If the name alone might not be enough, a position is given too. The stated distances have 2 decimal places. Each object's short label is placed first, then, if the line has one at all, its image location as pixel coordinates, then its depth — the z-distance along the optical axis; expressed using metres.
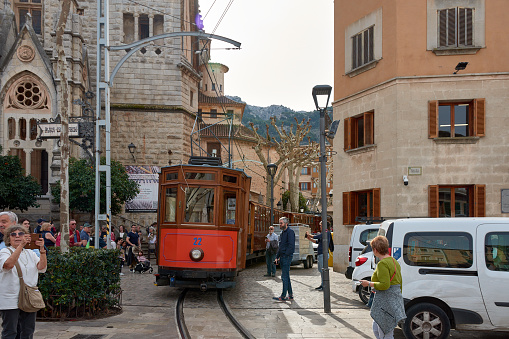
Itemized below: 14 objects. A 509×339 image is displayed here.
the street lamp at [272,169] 26.11
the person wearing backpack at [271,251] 18.03
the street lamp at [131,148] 28.82
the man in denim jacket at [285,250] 12.26
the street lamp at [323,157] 11.74
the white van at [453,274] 7.79
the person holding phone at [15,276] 5.62
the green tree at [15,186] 25.69
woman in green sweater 6.09
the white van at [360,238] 15.34
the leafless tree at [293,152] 38.44
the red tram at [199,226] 12.45
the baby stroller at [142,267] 19.98
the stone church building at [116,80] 29.92
